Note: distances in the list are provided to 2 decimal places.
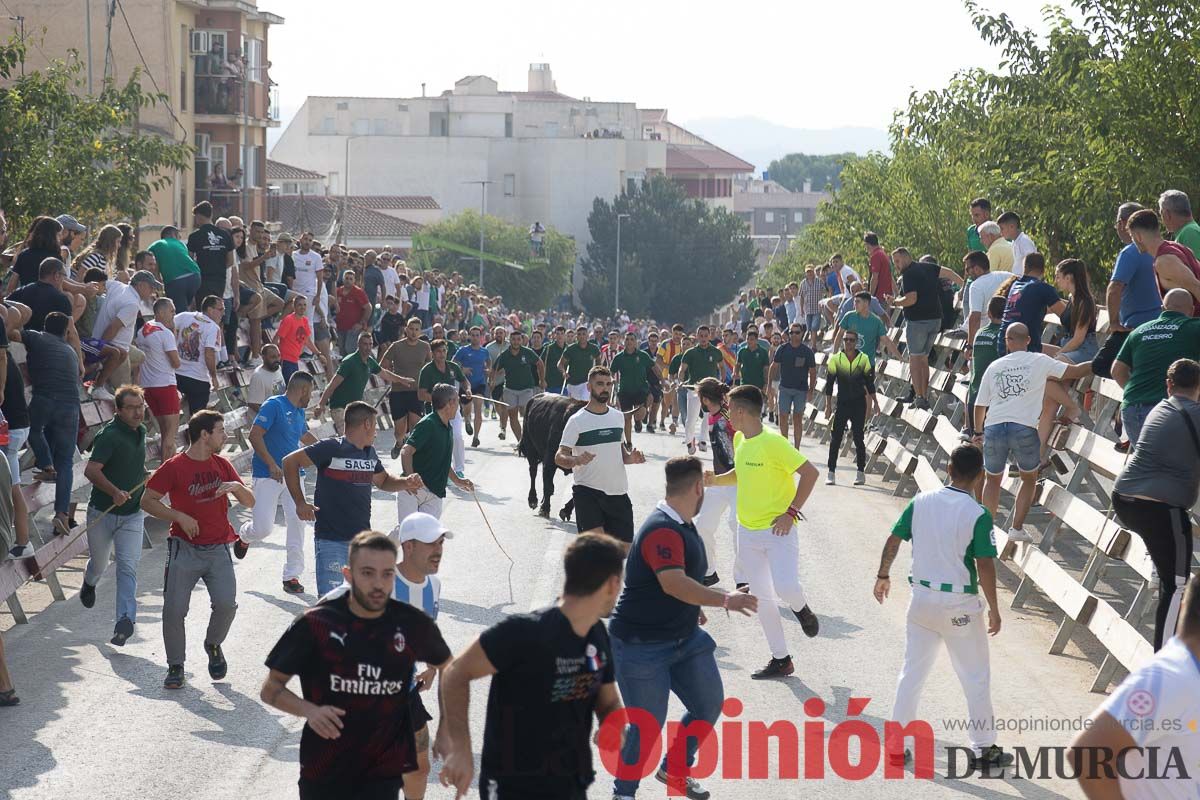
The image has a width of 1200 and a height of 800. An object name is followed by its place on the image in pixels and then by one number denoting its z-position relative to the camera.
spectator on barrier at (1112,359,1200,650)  9.76
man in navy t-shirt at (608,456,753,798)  8.13
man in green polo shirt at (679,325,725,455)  25.31
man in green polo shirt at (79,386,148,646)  12.01
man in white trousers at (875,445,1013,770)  8.99
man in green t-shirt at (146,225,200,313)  20.31
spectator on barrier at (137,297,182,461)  16.83
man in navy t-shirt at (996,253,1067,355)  15.16
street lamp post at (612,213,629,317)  110.38
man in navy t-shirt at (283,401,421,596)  11.48
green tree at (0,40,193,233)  23.38
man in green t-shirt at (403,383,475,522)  13.08
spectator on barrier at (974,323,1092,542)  13.45
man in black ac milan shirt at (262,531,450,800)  6.52
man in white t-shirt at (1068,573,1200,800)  5.00
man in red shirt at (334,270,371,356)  27.39
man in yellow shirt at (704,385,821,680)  11.12
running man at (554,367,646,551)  13.23
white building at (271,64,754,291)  116.31
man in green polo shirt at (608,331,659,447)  24.62
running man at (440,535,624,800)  6.00
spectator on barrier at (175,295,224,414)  18.27
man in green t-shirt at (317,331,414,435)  18.61
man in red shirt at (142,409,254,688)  10.90
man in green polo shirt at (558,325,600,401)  24.91
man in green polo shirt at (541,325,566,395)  25.50
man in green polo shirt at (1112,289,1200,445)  10.90
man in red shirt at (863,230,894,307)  25.20
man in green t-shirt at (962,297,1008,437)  16.02
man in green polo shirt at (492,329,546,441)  25.30
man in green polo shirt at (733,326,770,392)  24.69
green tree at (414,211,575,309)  98.56
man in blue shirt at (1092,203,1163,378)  12.55
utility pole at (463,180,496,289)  93.71
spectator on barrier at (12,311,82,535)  14.02
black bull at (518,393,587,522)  17.45
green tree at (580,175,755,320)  115.38
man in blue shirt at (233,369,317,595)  14.06
